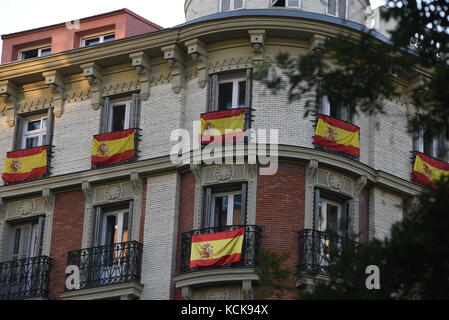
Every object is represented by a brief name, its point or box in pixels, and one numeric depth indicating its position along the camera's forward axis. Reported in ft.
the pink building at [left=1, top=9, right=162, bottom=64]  138.72
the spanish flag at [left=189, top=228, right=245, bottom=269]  116.57
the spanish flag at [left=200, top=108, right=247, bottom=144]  121.19
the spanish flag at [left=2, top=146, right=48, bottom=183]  130.52
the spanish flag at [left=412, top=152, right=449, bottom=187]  129.18
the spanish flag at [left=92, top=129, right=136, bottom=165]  126.41
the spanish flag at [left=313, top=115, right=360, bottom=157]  121.80
